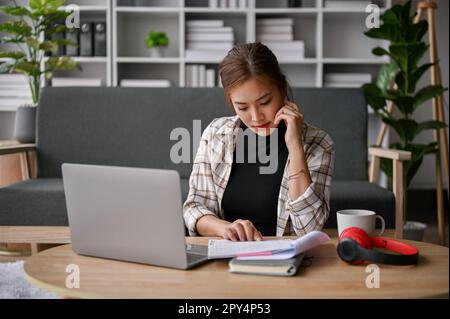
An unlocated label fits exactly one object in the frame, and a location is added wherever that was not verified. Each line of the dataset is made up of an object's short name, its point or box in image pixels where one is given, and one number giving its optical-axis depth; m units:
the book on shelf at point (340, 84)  3.29
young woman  1.23
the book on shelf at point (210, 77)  3.32
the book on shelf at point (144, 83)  3.30
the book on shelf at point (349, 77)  3.29
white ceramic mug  0.97
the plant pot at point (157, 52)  3.32
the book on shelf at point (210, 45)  3.30
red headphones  0.82
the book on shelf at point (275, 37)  3.30
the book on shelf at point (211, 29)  3.28
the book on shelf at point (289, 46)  3.29
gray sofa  2.34
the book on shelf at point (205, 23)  3.29
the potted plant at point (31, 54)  2.55
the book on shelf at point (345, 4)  3.28
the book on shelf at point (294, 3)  3.29
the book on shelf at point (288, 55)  3.29
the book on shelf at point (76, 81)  3.32
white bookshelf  3.28
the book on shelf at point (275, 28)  3.30
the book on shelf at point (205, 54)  3.28
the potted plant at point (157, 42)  3.27
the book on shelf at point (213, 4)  3.28
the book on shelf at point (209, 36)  3.29
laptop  0.79
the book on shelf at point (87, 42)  3.30
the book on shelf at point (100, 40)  3.29
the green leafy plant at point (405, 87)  2.59
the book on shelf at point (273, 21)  3.29
